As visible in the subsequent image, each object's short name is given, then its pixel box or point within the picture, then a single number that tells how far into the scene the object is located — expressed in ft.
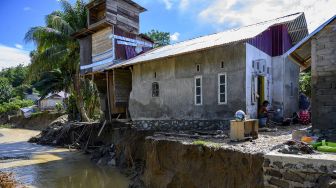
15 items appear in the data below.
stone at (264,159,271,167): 20.71
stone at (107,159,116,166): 52.85
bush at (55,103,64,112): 127.75
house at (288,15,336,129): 29.07
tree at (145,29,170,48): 124.57
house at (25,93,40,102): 204.74
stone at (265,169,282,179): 19.88
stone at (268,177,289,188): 19.48
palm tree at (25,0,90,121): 78.23
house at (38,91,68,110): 156.87
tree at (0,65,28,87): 223.30
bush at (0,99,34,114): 154.71
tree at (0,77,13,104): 174.19
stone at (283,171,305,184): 18.61
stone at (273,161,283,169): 19.77
